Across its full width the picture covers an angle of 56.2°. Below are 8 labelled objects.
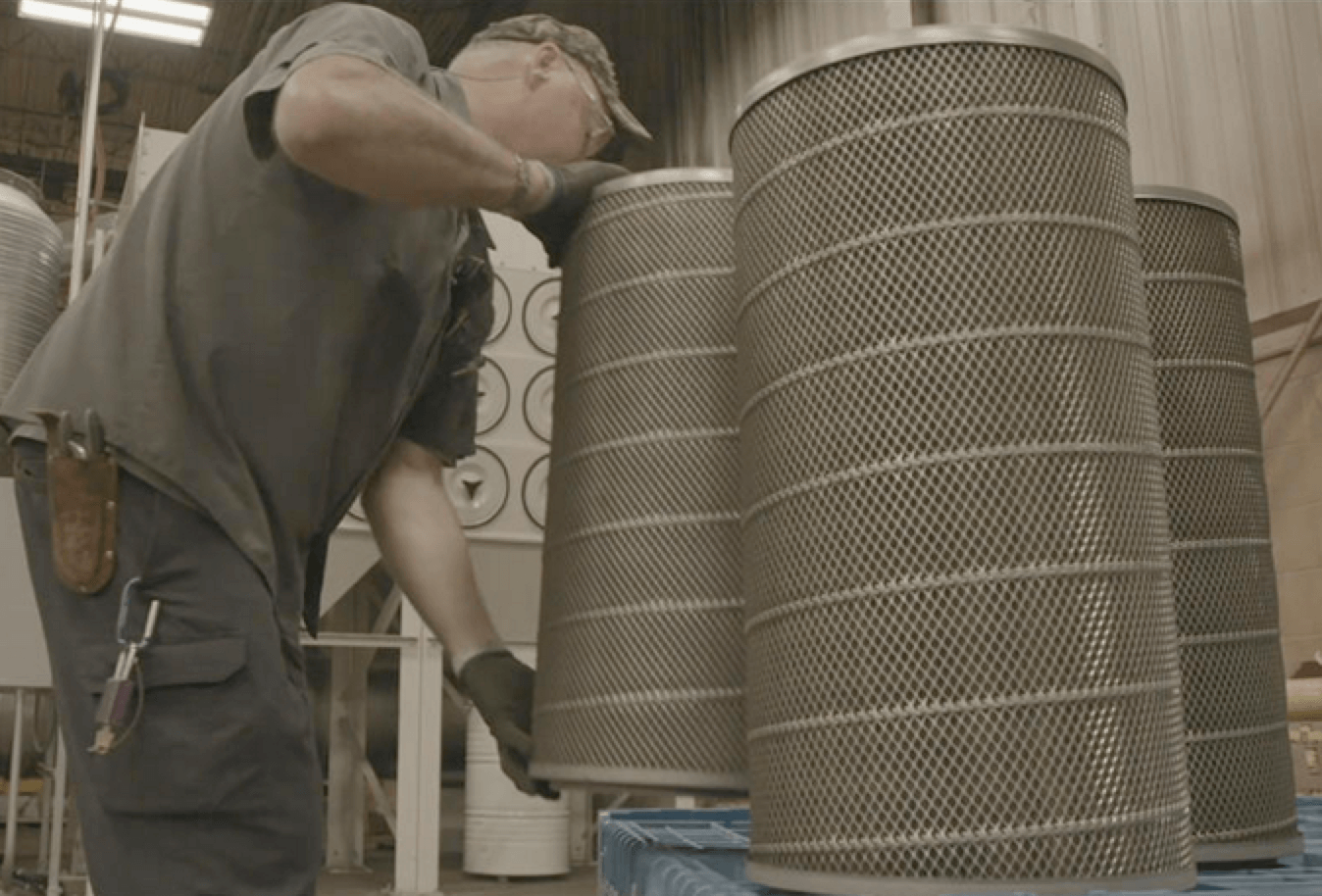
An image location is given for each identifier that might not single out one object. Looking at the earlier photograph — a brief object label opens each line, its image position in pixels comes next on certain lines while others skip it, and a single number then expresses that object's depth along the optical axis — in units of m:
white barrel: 5.86
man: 1.33
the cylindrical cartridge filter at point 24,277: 4.68
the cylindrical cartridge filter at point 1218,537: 1.31
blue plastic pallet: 1.14
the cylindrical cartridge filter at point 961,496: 1.00
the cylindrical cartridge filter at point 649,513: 1.38
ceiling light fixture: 7.43
